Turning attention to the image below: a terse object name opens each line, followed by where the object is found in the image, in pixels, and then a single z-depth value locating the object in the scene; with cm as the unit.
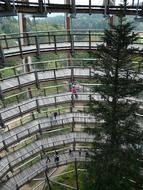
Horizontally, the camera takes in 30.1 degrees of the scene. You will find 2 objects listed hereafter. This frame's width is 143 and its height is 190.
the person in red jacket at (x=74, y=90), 2548
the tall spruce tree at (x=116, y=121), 1611
